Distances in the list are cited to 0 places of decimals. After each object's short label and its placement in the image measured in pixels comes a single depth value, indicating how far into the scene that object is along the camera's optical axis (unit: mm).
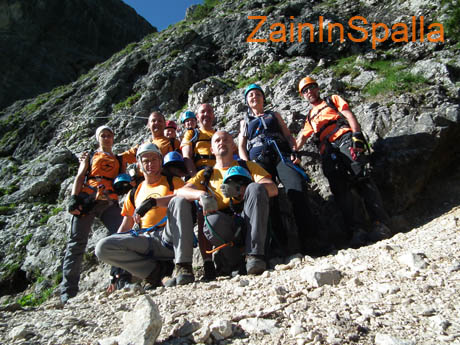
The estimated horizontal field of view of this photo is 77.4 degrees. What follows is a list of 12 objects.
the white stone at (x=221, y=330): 1911
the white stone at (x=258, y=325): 1922
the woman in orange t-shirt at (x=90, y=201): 5096
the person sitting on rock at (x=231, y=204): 3510
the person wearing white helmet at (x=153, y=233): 3647
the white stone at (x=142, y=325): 1795
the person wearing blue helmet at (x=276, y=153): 4469
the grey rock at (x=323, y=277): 2502
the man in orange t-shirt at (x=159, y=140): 5773
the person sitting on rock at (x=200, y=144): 5125
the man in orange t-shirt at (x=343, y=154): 4686
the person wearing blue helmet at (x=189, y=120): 6066
